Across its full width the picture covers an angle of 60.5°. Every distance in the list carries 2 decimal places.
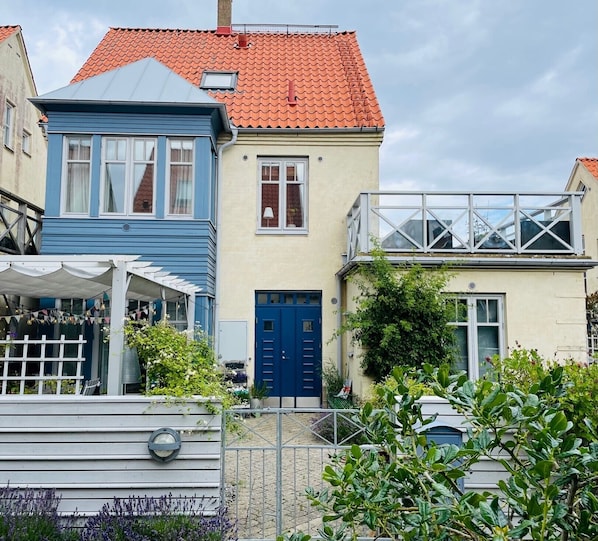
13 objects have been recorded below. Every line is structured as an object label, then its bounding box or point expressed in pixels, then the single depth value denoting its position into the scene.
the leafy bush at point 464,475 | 2.38
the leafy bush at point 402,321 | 8.89
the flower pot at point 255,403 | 10.88
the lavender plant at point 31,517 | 4.28
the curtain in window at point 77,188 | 10.86
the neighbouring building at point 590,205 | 19.56
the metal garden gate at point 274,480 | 5.11
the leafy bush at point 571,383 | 3.52
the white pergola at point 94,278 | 5.79
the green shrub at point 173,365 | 5.25
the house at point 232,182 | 10.76
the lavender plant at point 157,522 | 4.38
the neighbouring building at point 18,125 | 14.94
